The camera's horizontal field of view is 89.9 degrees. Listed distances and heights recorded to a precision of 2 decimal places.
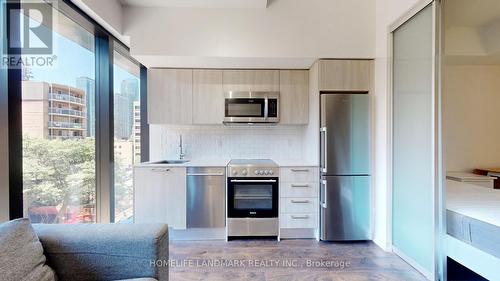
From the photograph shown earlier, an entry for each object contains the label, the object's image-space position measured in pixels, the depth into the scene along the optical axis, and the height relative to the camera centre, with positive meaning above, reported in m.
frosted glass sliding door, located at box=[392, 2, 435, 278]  2.15 -0.02
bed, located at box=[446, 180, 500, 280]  1.65 -0.66
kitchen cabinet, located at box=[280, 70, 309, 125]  3.42 +0.61
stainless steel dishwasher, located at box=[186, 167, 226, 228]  3.03 -0.70
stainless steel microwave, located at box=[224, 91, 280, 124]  3.35 +0.44
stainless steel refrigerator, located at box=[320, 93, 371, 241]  2.93 -0.32
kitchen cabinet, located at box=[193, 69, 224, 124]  3.38 +0.61
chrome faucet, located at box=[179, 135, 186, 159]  3.67 -0.17
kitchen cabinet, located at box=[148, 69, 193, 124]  3.36 +0.60
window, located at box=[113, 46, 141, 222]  3.06 +0.16
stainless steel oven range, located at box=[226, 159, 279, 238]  3.03 -0.73
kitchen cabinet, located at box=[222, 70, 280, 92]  3.38 +0.82
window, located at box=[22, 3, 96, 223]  1.85 +0.08
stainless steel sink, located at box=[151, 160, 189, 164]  3.50 -0.30
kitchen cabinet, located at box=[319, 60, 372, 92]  2.99 +0.75
